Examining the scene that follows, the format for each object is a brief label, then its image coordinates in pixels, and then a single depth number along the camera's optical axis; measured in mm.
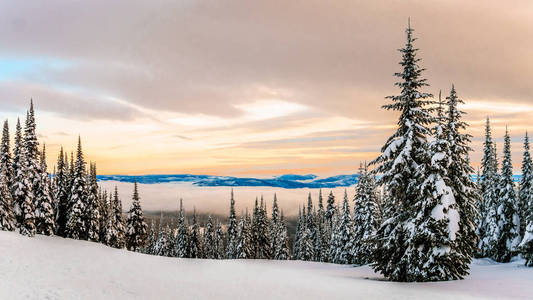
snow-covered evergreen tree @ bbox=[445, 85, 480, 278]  23844
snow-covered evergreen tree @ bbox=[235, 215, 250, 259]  69750
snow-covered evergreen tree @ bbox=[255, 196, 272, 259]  73562
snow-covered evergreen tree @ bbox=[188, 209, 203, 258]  77375
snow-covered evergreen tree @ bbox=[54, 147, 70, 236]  58375
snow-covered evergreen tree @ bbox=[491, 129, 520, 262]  45344
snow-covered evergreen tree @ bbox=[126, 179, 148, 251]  63481
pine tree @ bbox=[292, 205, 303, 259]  98088
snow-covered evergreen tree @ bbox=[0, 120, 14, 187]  54625
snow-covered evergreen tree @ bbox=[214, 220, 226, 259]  103000
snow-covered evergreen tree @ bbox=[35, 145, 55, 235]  50062
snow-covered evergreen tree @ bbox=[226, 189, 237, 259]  80188
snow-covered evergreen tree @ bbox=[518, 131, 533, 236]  46500
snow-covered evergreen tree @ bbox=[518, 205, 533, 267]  32938
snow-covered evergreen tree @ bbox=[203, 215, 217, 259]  93575
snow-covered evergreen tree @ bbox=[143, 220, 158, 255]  108500
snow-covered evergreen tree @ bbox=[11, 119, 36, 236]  45069
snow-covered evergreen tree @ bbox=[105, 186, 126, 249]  63534
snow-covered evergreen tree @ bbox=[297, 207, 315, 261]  79938
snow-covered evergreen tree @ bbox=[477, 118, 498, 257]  47094
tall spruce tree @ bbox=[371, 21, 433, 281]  24516
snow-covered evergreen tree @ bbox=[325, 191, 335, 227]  96562
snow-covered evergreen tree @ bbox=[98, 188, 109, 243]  65938
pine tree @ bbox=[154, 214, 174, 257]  85500
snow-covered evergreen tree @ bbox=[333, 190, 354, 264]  58622
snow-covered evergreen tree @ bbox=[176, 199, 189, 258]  77938
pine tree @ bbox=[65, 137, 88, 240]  53250
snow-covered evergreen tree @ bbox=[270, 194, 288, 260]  79000
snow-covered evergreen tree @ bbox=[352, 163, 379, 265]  50500
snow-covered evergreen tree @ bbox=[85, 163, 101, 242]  55319
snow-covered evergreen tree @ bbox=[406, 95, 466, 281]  22516
